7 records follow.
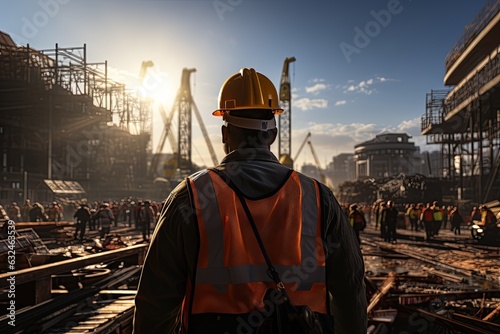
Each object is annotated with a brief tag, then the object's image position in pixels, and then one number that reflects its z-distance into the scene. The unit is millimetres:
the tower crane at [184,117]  65438
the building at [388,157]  101812
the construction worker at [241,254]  1444
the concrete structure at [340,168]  183750
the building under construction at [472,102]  26172
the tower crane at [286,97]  72938
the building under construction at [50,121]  33969
